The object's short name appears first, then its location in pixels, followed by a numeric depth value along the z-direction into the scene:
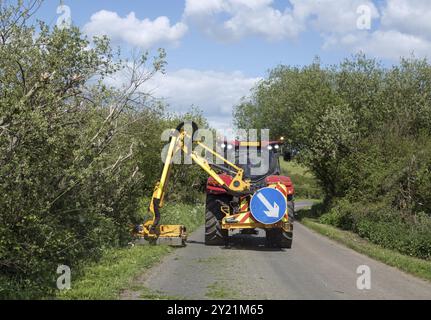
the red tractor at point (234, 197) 13.60
